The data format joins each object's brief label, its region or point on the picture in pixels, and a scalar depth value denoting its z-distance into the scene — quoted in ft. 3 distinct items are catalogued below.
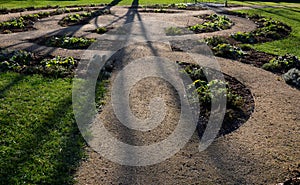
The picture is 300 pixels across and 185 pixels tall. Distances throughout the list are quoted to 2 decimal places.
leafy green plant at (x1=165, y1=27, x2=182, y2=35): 36.99
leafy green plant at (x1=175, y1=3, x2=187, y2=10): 59.79
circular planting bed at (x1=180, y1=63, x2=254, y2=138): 17.57
